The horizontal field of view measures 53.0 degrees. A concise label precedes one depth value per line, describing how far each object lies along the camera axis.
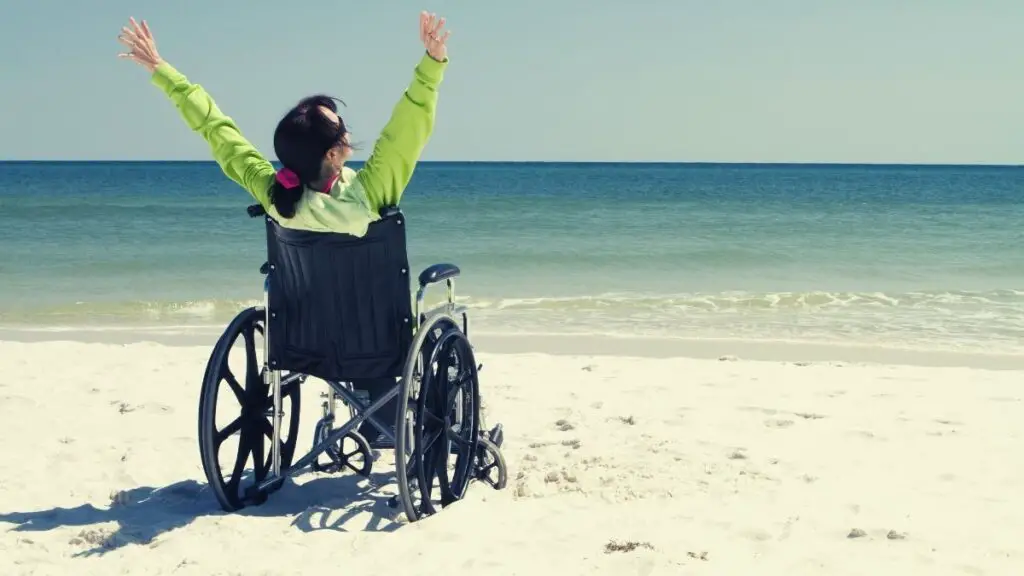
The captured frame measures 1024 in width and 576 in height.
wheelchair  3.12
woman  2.99
